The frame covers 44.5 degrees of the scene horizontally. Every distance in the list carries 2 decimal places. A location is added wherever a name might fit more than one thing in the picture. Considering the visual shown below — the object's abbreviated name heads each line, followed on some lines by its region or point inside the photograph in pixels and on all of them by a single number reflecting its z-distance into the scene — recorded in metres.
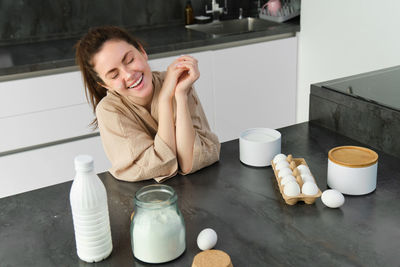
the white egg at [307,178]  1.18
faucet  3.19
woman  1.33
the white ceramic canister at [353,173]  1.17
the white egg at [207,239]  1.01
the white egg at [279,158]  1.29
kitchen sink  3.16
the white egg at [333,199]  1.12
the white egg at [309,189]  1.13
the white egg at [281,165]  1.25
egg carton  1.14
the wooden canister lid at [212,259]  0.91
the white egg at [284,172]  1.21
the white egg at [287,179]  1.17
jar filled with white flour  0.95
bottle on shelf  3.13
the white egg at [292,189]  1.14
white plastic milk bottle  0.93
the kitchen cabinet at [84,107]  2.37
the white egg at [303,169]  1.22
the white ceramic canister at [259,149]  1.35
